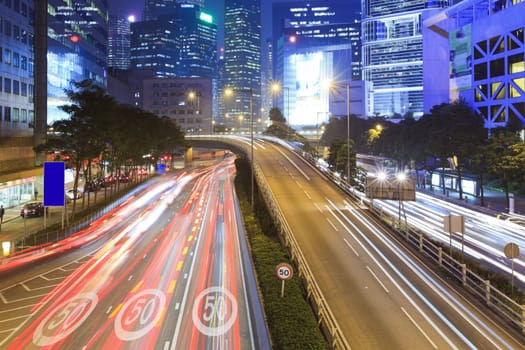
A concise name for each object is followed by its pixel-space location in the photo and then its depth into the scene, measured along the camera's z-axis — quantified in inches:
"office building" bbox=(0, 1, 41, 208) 1909.4
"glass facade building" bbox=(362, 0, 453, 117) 7367.1
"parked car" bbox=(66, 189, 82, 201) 2113.2
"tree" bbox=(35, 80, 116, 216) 1541.6
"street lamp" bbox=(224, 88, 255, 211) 1567.7
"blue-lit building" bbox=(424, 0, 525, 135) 2625.5
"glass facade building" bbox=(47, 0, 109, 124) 2586.1
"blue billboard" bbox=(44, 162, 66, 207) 1272.1
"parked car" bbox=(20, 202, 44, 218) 1670.9
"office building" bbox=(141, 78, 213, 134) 6309.1
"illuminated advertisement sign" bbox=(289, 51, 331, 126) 7096.5
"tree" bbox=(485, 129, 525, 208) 1704.0
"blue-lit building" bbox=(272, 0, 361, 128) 7101.4
